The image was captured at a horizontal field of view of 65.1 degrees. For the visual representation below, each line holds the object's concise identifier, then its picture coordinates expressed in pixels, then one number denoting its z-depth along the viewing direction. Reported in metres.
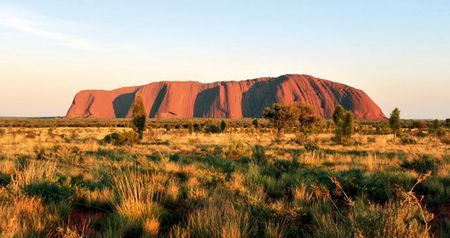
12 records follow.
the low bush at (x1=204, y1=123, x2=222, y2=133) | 45.02
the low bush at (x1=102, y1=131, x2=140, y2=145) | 22.00
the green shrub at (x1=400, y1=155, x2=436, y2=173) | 10.44
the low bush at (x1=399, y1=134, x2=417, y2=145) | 24.55
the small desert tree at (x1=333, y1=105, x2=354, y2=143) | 24.27
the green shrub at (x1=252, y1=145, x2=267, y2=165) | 11.71
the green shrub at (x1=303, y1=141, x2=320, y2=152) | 17.33
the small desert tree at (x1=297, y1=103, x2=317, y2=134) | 51.41
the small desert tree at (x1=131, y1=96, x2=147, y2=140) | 27.08
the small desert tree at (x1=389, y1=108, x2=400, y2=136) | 29.78
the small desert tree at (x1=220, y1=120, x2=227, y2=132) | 45.90
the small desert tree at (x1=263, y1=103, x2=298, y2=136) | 46.26
